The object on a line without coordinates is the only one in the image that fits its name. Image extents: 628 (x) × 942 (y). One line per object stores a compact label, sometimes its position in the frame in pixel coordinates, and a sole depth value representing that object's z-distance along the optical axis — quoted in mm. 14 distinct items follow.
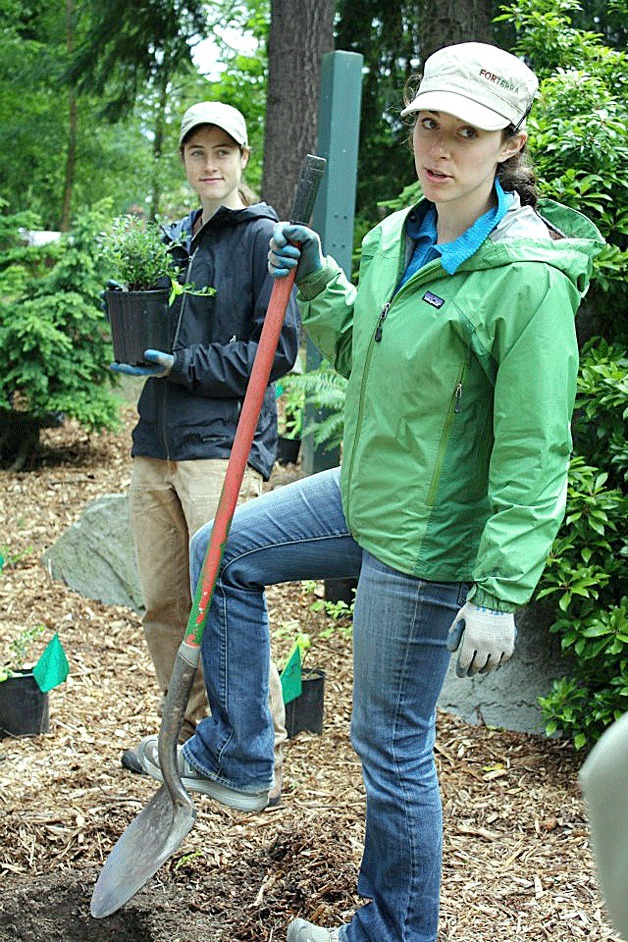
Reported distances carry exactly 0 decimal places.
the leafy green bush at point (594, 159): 3836
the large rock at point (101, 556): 5555
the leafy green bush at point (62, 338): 6984
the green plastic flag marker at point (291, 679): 3861
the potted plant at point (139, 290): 3264
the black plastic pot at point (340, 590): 5234
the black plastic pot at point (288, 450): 7016
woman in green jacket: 2266
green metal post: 5066
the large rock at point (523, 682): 4109
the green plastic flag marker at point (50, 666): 3992
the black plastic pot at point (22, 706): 4043
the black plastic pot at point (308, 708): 4133
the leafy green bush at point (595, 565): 3600
